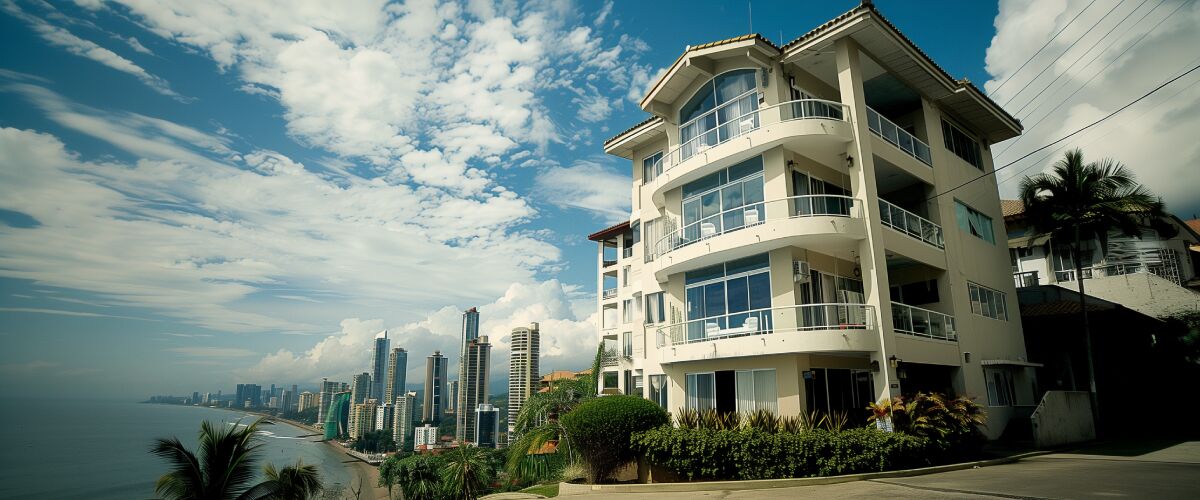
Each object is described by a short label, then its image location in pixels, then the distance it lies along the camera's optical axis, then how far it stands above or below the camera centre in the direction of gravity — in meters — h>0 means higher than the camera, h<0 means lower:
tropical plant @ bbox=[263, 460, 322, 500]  15.27 -2.41
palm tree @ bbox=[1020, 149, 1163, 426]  22.94 +6.75
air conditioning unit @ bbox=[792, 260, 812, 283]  16.73 +3.05
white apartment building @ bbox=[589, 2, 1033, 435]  16.36 +4.33
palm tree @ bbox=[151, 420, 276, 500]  13.17 -1.71
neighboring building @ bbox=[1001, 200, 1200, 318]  26.31 +5.43
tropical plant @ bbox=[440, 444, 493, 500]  23.03 -3.42
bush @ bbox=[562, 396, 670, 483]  15.56 -1.23
